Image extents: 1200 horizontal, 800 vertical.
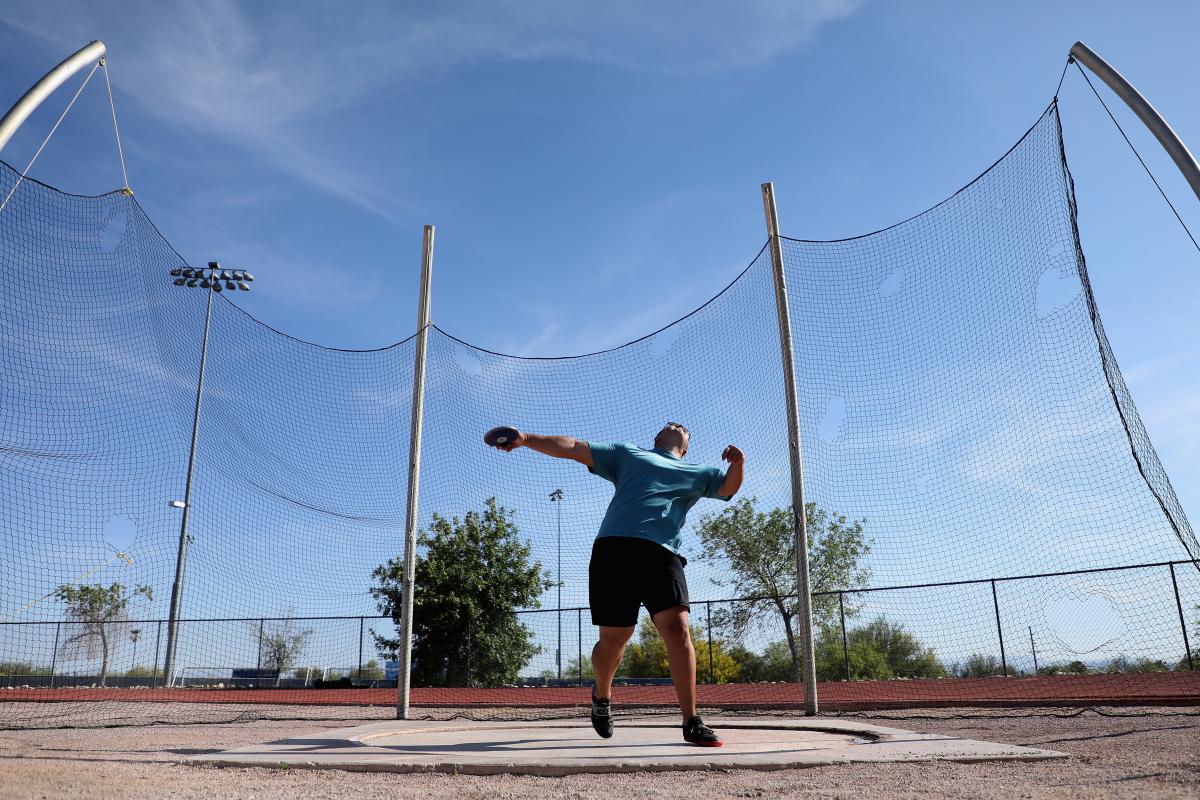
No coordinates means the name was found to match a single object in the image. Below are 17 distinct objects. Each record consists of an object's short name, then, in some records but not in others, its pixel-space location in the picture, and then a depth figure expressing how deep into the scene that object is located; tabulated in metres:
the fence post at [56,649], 15.65
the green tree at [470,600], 20.33
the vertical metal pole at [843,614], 11.84
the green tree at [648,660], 20.27
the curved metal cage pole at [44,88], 4.50
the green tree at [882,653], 12.98
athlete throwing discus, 3.83
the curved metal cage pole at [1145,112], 4.66
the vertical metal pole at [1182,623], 8.72
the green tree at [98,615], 15.25
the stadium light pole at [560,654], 14.87
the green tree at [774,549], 19.91
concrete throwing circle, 3.23
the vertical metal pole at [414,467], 6.50
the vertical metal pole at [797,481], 6.05
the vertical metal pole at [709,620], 12.56
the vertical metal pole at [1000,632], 9.93
